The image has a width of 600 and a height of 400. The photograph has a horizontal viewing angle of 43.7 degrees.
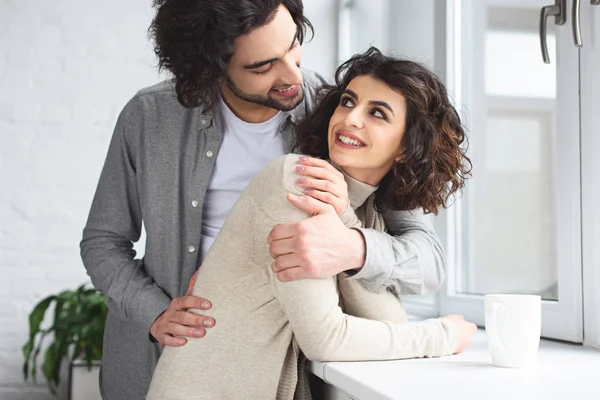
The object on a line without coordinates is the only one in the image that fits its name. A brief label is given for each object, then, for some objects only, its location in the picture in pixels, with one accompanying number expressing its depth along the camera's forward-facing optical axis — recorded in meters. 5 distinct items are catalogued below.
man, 1.54
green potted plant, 2.71
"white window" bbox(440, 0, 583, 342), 1.54
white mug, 1.09
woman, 1.16
